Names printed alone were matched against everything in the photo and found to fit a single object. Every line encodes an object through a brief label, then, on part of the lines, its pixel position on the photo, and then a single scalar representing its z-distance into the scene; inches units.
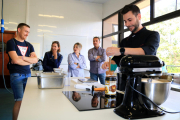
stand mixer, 27.9
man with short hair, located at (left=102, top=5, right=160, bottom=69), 45.0
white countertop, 27.4
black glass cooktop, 33.3
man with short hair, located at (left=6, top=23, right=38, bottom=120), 68.3
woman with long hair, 116.4
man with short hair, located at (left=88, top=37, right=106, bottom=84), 132.6
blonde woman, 127.8
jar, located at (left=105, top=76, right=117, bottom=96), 40.6
